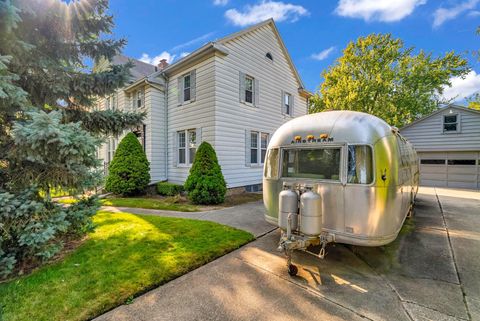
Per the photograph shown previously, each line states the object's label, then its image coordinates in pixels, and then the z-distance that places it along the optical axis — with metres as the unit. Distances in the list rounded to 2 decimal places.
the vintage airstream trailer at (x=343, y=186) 3.34
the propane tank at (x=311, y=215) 3.41
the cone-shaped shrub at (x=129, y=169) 10.23
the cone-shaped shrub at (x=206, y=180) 8.57
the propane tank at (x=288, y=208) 3.58
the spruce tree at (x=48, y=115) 3.09
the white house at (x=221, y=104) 9.95
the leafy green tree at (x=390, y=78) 19.55
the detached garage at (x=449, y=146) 13.70
